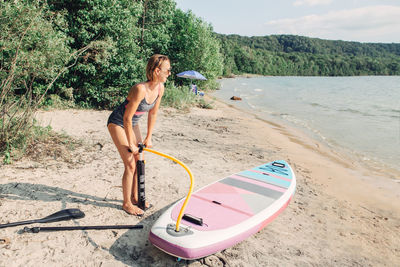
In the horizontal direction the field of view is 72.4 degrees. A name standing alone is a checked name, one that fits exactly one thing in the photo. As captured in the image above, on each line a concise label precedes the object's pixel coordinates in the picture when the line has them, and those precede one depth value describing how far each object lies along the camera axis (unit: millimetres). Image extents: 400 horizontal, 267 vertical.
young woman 3254
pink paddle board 3119
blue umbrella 19017
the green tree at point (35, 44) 8023
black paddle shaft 3342
